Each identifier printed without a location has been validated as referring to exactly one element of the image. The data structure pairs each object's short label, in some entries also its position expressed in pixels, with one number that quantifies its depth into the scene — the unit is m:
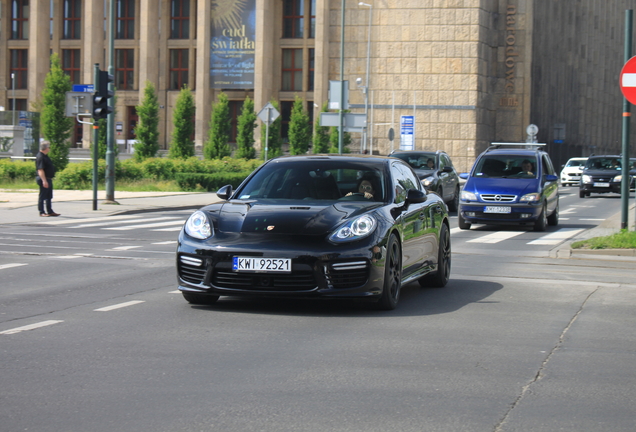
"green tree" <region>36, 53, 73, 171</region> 42.47
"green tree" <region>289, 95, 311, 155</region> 70.69
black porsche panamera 8.67
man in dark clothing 22.42
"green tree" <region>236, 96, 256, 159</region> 67.00
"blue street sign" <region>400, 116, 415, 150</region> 59.84
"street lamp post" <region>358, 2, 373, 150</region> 72.29
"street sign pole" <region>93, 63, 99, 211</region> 24.31
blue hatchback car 20.70
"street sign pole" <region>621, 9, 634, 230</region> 16.67
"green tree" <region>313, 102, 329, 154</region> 70.75
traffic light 24.25
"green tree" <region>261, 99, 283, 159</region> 67.19
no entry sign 15.14
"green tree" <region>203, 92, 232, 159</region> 64.25
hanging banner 76.94
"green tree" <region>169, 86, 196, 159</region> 57.94
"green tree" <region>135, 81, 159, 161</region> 54.03
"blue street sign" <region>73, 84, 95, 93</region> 25.70
